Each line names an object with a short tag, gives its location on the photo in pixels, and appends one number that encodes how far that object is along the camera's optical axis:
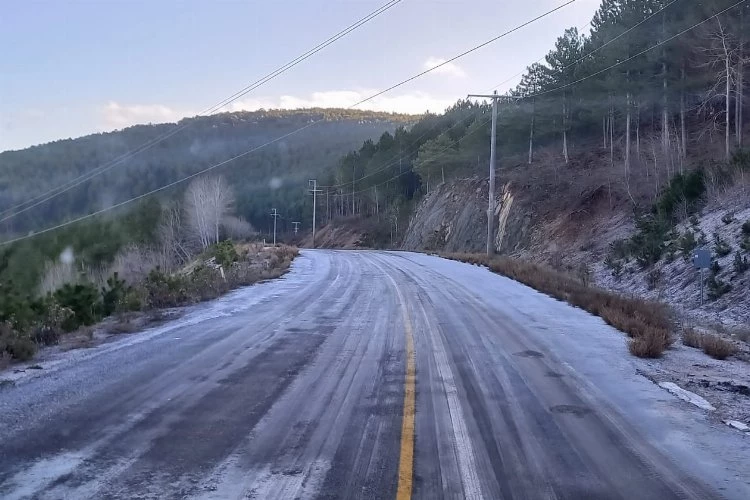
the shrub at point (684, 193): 28.02
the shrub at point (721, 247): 20.70
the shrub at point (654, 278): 23.19
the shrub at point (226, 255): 30.98
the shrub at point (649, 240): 25.88
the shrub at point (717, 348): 11.45
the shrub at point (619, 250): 29.70
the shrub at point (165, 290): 16.69
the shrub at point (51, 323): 11.28
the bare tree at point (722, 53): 32.38
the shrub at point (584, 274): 25.83
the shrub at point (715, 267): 19.97
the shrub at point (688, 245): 22.98
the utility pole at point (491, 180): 39.22
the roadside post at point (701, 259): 17.16
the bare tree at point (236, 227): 85.81
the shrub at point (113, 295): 15.53
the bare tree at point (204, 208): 72.81
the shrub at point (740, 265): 18.75
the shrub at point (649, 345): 10.92
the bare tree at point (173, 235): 70.94
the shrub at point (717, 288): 18.42
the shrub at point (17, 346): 9.90
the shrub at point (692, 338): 12.23
